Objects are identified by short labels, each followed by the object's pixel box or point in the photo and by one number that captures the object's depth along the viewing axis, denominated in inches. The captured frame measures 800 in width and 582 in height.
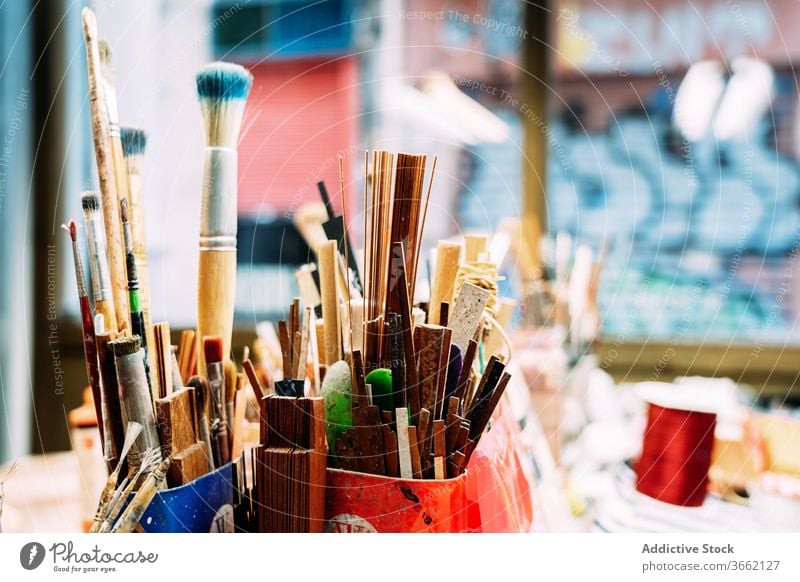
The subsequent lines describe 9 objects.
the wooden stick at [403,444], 14.8
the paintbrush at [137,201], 16.0
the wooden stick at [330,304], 16.3
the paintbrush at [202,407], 15.6
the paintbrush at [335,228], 17.1
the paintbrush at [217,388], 16.1
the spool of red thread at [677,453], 24.1
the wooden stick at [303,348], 15.9
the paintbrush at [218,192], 16.4
